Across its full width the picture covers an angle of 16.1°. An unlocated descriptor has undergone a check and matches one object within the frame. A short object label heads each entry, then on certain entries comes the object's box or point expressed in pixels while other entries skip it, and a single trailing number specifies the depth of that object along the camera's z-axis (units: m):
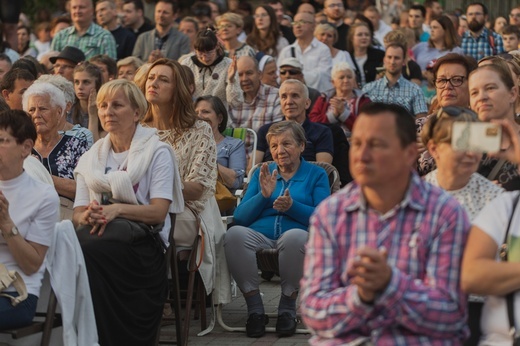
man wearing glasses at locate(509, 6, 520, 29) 27.24
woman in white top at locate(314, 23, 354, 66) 22.37
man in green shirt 22.15
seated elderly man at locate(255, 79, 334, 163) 15.63
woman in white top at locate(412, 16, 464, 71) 23.60
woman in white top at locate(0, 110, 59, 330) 9.53
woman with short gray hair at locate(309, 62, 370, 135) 17.78
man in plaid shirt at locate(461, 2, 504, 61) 24.12
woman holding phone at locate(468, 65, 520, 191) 9.52
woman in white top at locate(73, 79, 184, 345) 10.96
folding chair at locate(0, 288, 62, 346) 9.50
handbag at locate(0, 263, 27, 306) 9.46
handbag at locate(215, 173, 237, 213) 13.84
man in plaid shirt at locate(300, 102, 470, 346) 6.67
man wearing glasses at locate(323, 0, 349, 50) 25.24
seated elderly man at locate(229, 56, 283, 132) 18.03
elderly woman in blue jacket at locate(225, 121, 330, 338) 12.52
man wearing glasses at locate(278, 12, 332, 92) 21.67
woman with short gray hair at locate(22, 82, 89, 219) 12.41
